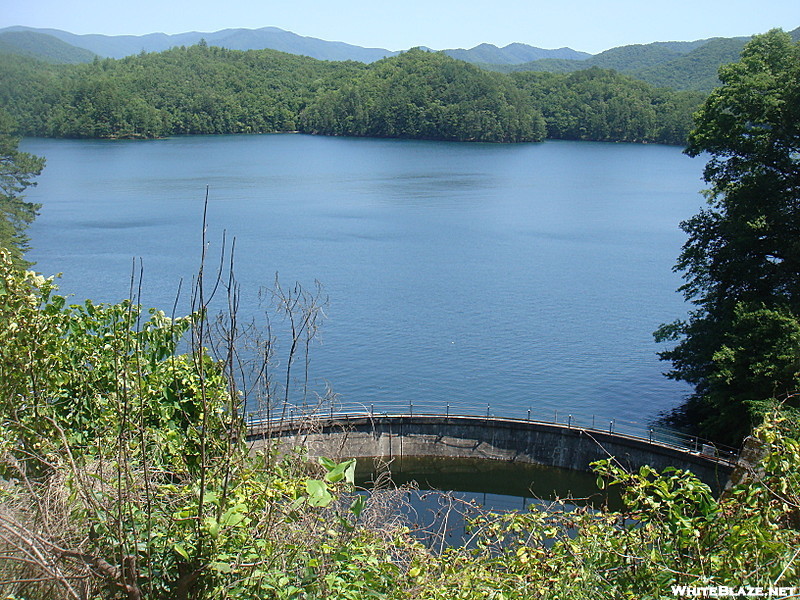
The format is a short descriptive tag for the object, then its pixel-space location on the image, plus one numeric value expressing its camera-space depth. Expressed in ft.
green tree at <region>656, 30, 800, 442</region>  62.95
